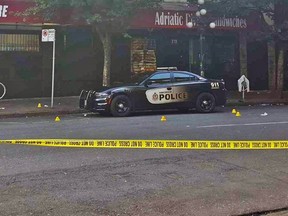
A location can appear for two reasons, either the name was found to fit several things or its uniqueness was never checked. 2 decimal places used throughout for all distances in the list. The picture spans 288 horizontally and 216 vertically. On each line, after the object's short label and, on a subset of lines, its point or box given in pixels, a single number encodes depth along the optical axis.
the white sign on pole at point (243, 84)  20.19
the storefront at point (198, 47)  20.84
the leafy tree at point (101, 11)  16.67
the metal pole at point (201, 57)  21.04
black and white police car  14.68
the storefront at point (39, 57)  18.88
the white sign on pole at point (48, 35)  16.27
